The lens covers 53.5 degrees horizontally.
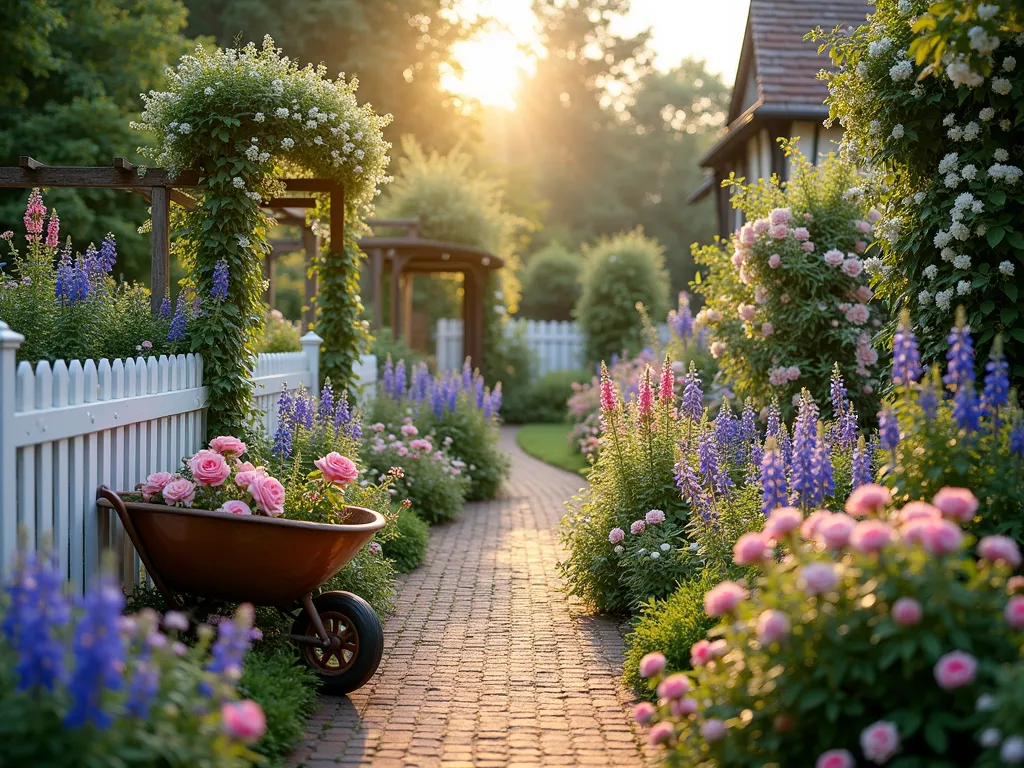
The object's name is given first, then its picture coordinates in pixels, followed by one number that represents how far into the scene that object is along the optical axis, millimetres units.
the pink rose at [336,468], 4551
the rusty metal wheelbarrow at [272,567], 3951
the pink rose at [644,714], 3012
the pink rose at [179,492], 4105
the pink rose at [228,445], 4438
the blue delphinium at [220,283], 5703
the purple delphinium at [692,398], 5699
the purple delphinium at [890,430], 3457
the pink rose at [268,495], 4145
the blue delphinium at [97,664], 2230
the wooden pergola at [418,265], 16578
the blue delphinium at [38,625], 2281
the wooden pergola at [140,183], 6320
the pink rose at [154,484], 4234
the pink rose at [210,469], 4188
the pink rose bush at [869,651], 2459
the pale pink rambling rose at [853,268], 7664
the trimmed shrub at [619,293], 21562
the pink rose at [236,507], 4047
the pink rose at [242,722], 2307
